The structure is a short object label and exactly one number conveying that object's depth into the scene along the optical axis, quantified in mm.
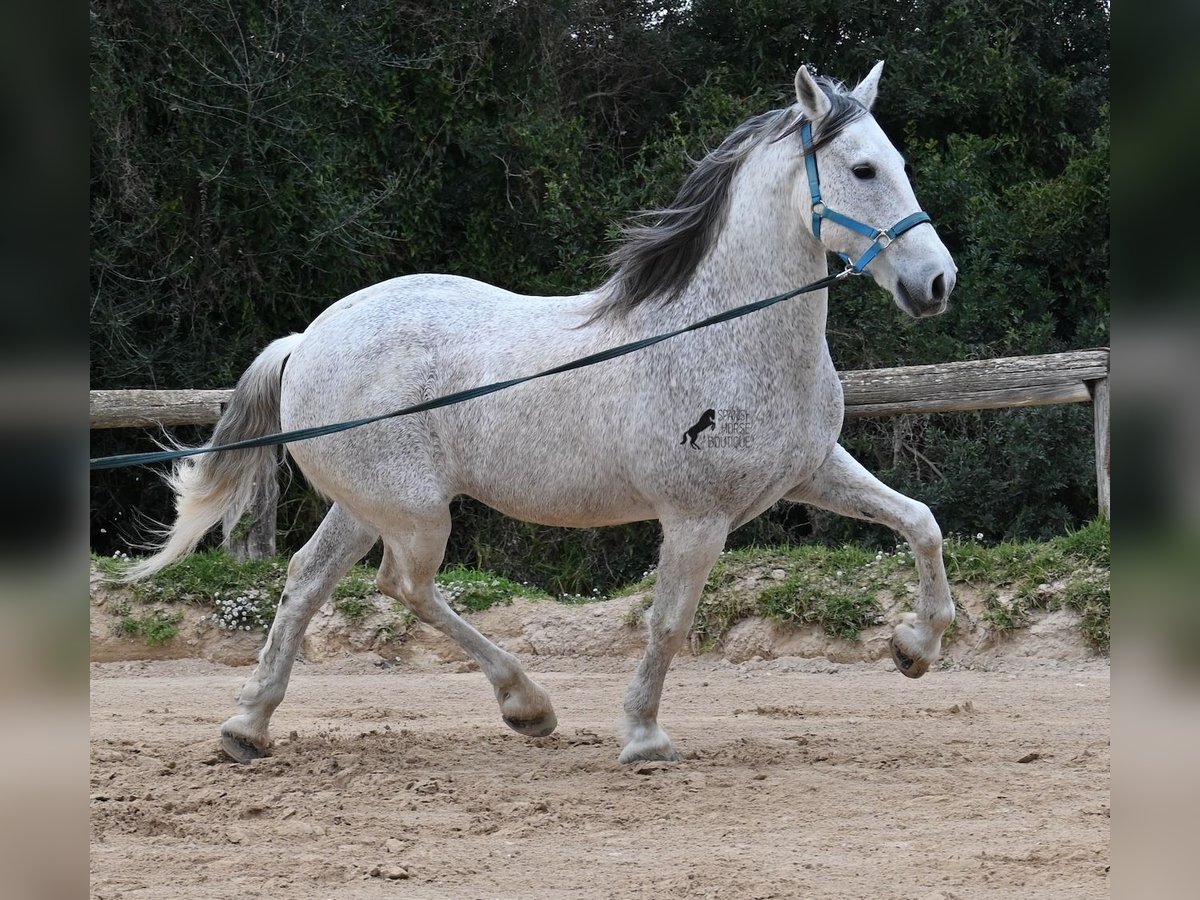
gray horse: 8148
